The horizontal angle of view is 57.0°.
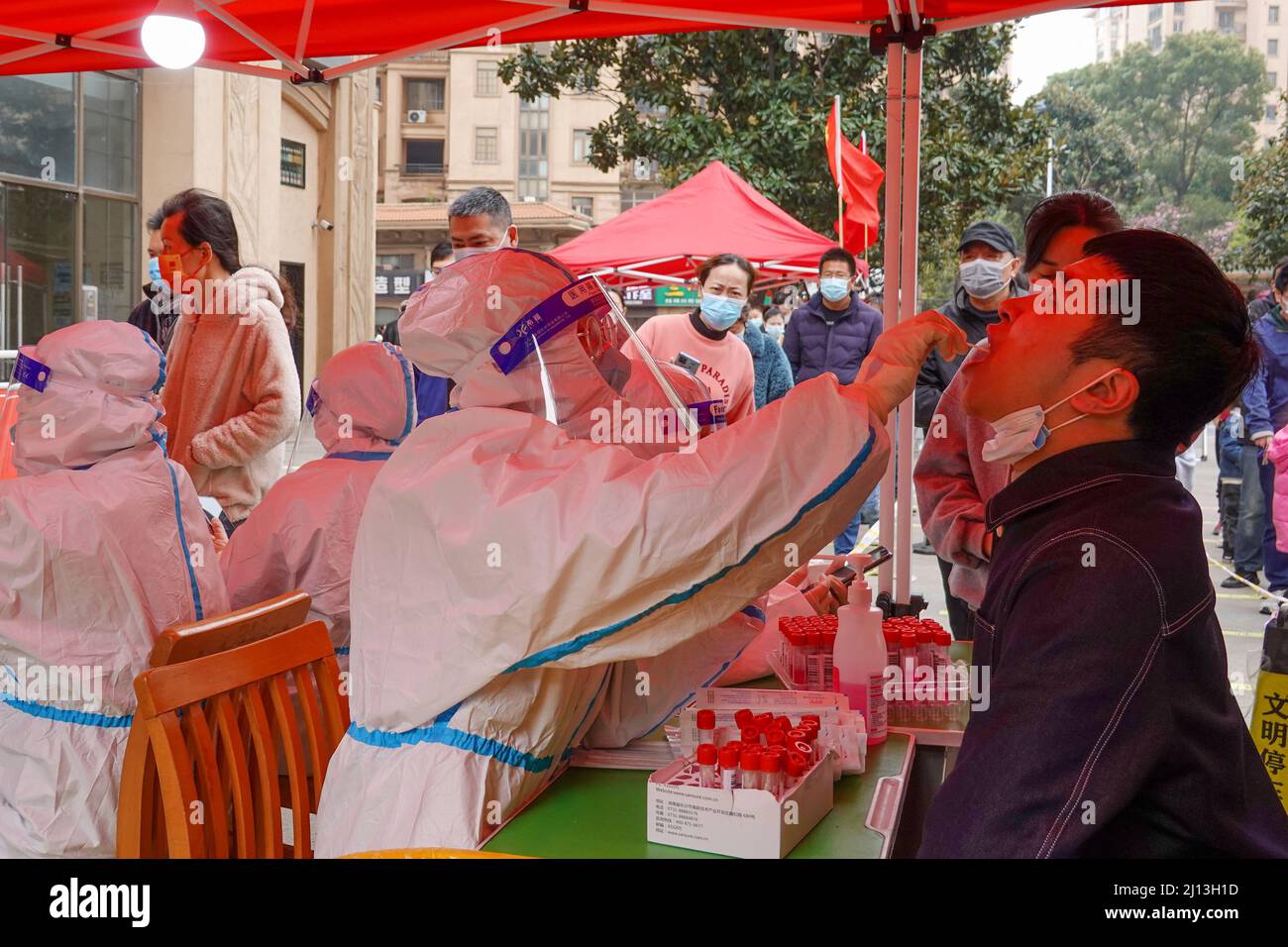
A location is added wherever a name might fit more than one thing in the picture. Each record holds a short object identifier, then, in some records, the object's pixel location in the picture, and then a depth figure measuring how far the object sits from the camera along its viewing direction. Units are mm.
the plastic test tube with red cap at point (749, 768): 1503
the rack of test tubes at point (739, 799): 1463
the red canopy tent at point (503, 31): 3582
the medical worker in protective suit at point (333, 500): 3006
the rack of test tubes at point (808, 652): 2225
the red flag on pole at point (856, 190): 7852
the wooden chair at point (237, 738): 1897
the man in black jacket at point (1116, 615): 1247
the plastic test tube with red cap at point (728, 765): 1506
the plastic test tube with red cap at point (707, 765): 1519
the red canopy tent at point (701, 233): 9273
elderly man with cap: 3912
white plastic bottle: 1970
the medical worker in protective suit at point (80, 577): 2305
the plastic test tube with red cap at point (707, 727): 1692
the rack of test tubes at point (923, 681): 2129
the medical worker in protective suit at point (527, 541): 1385
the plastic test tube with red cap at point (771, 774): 1498
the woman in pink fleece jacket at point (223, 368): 3824
